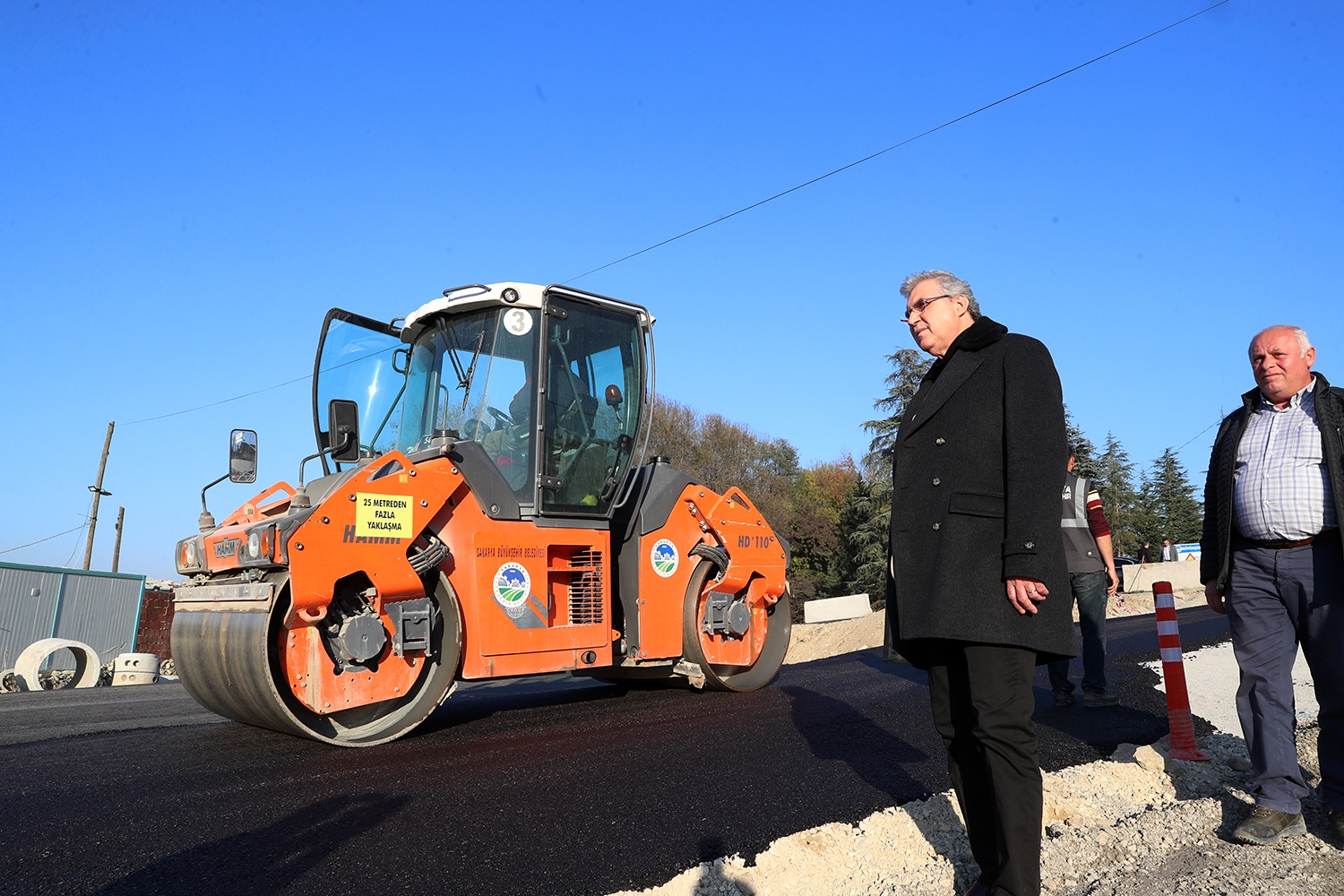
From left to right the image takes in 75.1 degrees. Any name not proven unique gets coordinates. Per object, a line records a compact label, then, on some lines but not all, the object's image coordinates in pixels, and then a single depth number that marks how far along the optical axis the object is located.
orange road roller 4.74
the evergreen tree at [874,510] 33.03
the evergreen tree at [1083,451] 41.36
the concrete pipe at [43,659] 9.76
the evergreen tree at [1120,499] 53.62
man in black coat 2.57
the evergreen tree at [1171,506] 58.00
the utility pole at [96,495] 29.89
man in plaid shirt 3.29
